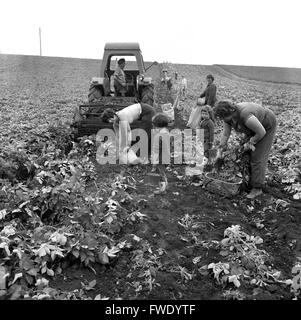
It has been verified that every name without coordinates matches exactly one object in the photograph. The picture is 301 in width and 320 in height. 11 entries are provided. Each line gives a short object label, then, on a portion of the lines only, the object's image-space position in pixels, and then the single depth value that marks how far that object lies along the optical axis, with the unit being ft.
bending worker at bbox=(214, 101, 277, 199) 17.03
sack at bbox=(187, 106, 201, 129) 25.14
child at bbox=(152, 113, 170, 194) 18.24
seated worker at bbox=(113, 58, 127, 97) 28.72
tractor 26.76
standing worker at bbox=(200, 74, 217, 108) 27.81
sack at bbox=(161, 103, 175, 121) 31.47
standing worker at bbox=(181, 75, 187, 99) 60.66
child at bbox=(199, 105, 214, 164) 22.08
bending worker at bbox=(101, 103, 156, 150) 21.08
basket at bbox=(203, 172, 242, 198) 18.30
